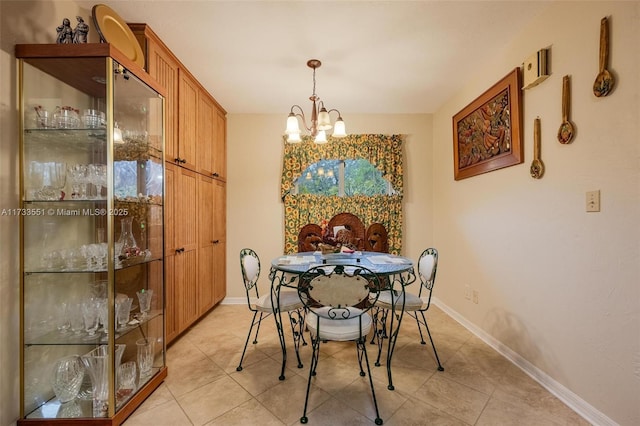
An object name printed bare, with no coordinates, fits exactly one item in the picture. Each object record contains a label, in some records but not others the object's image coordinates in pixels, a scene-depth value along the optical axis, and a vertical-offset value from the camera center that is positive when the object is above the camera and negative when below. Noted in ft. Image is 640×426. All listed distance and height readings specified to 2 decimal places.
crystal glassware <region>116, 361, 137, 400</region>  5.33 -3.42
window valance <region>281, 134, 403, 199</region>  12.14 +2.72
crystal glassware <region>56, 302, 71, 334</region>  5.19 -2.02
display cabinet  4.85 -0.38
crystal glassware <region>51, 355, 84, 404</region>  4.95 -3.05
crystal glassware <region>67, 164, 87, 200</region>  5.21 +0.63
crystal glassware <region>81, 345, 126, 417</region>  4.90 -2.98
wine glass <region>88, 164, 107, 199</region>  5.02 +0.73
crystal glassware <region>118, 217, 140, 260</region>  5.44 -0.56
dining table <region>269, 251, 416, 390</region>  6.21 -1.32
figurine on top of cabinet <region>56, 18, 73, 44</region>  4.94 +3.35
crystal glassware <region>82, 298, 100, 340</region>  5.15 -1.97
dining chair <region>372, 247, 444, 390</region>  6.80 -2.27
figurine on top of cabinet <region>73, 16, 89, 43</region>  4.98 +3.39
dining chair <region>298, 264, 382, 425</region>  5.19 -1.72
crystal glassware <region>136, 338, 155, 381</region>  5.98 -3.23
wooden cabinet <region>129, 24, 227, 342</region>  7.79 +0.82
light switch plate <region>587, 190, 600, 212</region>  5.00 +0.20
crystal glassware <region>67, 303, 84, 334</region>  5.20 -2.01
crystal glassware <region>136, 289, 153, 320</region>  6.09 -1.99
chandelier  7.51 +2.51
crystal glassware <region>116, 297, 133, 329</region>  5.34 -1.98
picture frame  7.10 +2.54
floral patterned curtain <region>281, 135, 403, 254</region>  12.10 +1.01
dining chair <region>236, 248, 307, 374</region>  6.91 -2.32
